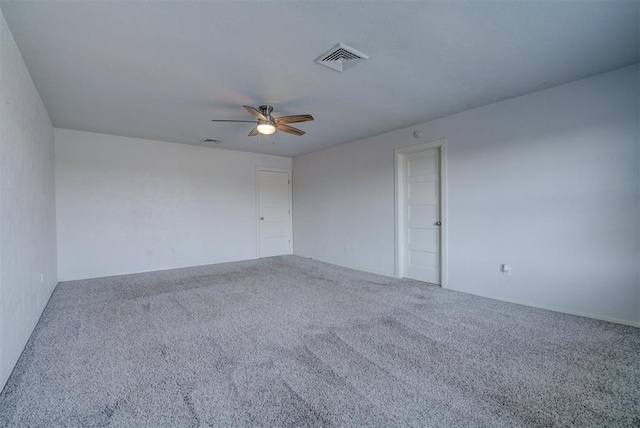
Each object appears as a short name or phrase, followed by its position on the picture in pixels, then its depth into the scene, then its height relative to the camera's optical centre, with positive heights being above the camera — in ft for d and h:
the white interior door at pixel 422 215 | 15.07 -0.40
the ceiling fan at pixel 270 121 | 11.39 +3.58
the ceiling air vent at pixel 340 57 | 8.09 +4.38
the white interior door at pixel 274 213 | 23.39 -0.27
